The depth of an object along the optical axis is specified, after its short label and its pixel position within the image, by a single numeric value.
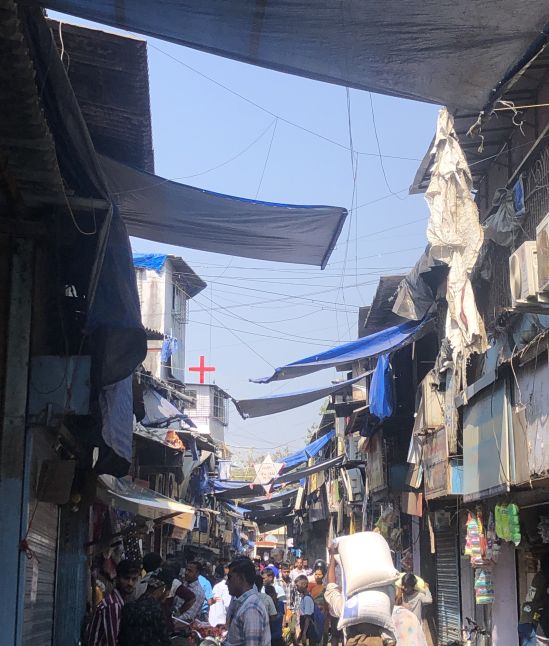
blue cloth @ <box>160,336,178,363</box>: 33.69
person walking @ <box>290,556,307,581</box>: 22.91
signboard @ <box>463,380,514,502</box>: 9.13
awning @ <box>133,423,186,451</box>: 17.03
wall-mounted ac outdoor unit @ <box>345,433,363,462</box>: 22.92
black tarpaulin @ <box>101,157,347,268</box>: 7.50
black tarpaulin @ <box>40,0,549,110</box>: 5.04
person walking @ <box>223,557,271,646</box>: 6.55
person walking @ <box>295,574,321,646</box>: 14.24
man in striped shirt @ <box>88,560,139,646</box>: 6.79
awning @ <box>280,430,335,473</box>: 30.41
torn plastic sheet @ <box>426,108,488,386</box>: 7.55
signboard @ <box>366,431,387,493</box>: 17.35
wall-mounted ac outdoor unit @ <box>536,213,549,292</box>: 6.04
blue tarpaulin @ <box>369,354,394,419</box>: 14.66
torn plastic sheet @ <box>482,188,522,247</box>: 9.00
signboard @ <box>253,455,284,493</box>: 34.09
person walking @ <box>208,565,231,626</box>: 14.37
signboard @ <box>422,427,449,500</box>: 12.30
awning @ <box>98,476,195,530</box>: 11.41
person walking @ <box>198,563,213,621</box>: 14.10
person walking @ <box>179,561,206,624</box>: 10.31
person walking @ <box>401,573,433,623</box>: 10.90
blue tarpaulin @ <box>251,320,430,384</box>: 11.81
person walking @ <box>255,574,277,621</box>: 9.20
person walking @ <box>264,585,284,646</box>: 11.70
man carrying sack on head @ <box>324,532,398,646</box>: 7.39
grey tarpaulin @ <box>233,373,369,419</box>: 13.05
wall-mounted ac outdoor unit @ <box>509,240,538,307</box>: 6.25
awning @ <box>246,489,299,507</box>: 35.97
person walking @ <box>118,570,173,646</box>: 6.51
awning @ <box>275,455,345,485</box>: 25.12
